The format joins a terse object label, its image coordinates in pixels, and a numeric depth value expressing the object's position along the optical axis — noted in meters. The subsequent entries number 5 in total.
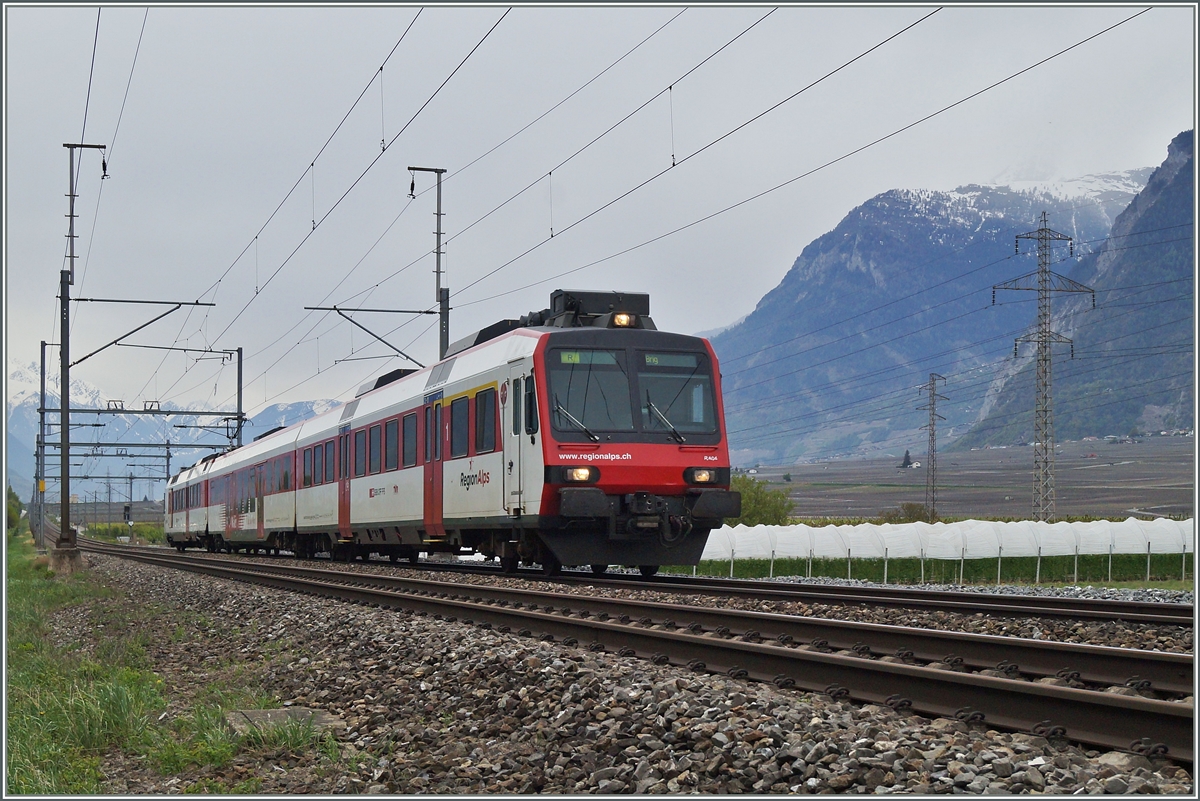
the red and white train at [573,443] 16.97
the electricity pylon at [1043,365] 53.19
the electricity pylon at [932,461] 68.47
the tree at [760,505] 65.12
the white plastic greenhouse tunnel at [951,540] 31.23
